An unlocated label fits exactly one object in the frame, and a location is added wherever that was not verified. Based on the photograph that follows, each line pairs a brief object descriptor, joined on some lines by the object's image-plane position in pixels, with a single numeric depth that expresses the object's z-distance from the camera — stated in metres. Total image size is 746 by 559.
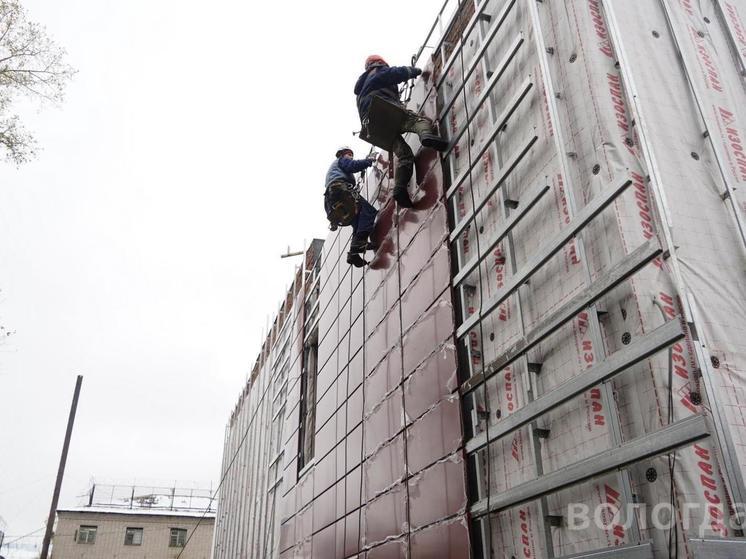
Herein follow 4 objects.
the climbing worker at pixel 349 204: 9.16
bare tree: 10.23
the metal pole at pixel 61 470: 18.92
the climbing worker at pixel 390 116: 7.70
